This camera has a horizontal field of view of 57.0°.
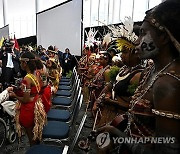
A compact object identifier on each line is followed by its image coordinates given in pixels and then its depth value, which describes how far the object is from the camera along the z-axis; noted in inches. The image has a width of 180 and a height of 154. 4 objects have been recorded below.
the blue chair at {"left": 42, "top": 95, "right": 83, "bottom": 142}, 62.9
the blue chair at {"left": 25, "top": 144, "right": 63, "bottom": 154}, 48.6
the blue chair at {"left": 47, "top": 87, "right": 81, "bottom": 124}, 78.1
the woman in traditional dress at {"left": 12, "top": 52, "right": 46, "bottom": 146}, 67.3
